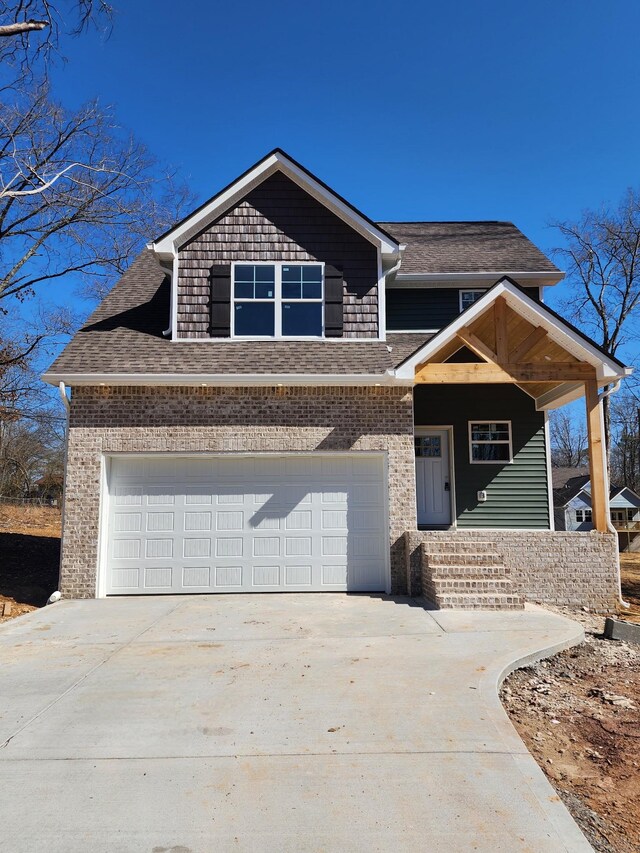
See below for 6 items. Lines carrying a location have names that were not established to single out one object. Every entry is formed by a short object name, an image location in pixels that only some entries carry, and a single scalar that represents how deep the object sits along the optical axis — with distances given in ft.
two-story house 30.63
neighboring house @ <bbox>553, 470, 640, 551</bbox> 116.47
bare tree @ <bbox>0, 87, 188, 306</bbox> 51.62
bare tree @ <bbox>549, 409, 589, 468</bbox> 185.88
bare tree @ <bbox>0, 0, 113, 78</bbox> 32.09
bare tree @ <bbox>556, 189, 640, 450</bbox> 82.28
